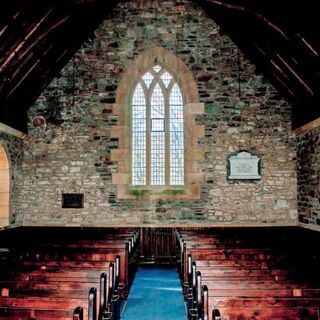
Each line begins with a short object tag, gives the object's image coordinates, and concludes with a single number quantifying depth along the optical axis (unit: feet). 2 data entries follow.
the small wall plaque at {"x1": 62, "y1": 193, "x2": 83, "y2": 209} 32.14
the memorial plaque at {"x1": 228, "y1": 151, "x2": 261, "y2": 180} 31.94
